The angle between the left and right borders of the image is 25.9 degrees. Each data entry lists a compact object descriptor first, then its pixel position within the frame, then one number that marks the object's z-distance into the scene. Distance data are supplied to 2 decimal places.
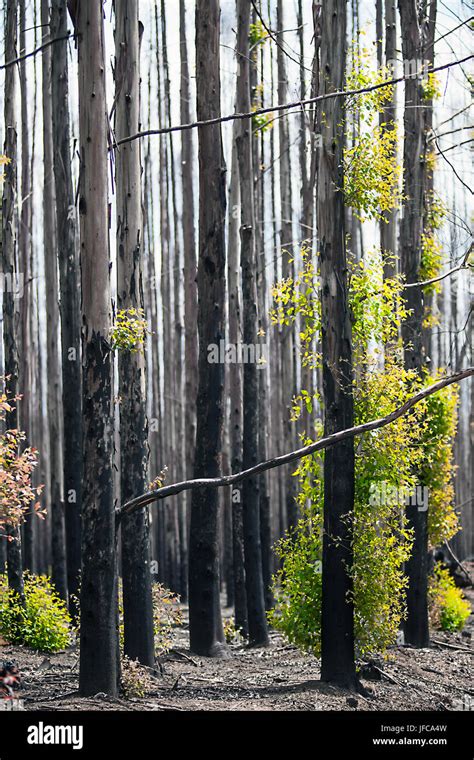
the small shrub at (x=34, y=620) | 13.26
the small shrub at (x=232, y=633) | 15.68
